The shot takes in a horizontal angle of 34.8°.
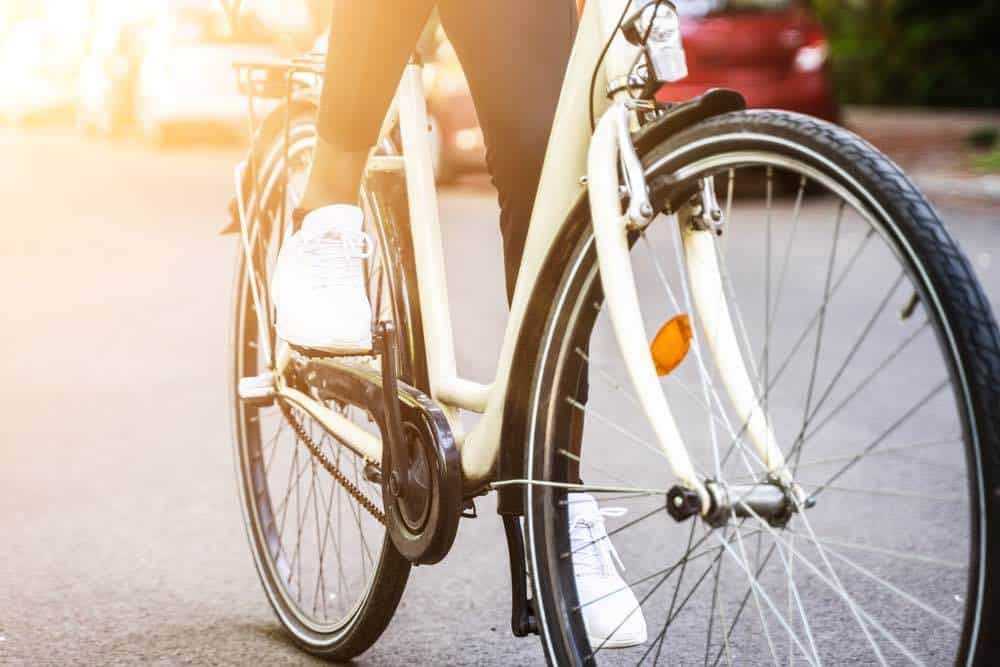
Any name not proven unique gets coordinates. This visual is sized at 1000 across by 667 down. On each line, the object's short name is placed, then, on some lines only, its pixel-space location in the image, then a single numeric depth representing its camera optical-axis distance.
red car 11.76
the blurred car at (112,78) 21.41
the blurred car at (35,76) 28.55
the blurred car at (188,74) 18.42
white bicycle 1.75
